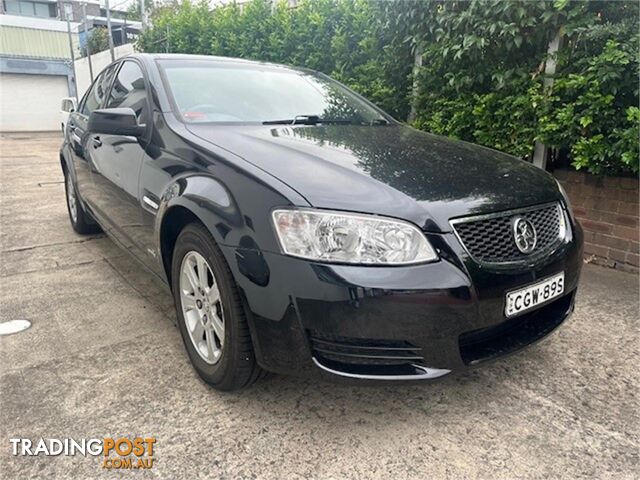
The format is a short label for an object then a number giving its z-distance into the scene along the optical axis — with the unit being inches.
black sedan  65.2
